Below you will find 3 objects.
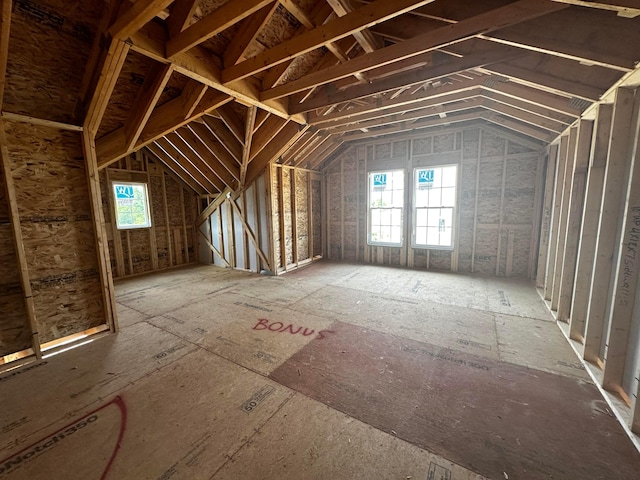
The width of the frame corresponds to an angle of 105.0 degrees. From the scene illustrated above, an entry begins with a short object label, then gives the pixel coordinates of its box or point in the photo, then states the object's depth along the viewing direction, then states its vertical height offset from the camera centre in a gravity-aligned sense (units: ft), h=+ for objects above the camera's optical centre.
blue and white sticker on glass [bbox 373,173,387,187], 20.81 +2.65
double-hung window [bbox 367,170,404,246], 20.31 +0.29
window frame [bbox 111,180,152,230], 18.49 +0.69
